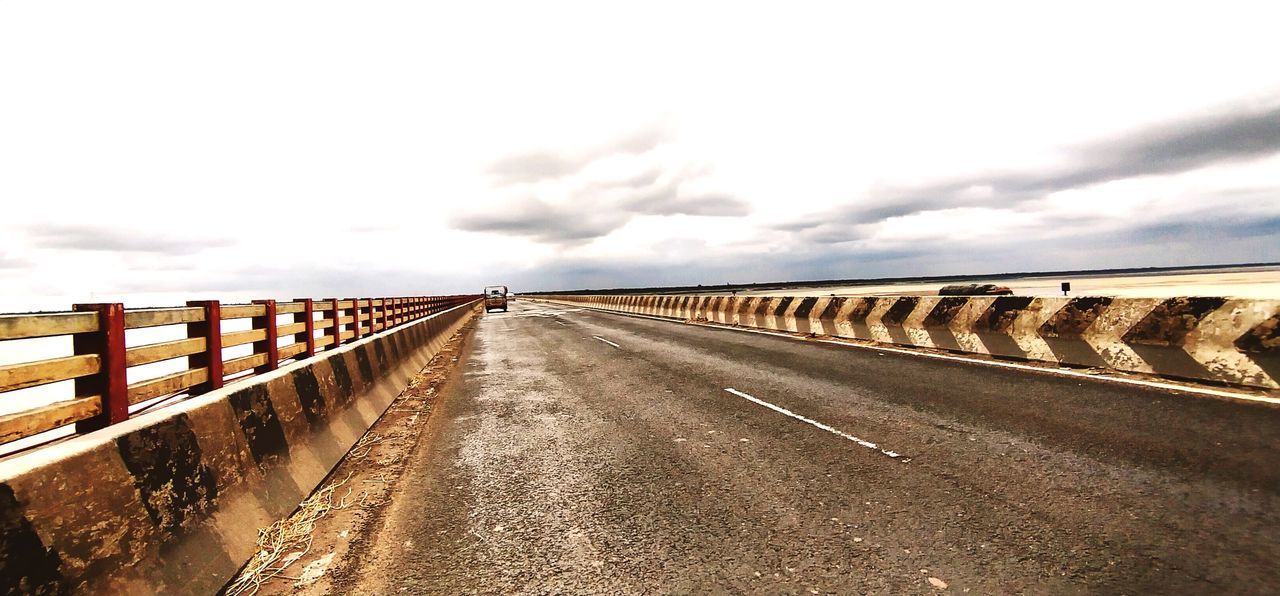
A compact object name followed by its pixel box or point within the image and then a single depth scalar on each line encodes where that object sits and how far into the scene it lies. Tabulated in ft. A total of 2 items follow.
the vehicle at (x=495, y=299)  171.73
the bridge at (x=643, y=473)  9.56
